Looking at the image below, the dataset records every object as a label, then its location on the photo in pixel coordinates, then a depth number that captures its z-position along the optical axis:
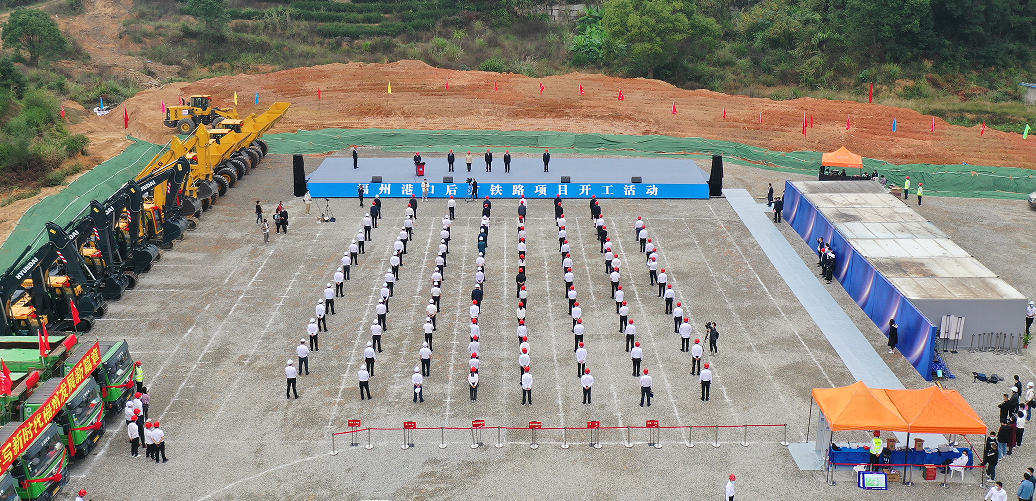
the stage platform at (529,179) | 43.44
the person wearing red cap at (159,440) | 21.12
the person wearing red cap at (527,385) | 23.92
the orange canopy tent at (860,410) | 20.42
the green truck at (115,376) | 22.81
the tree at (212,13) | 75.44
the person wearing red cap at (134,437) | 21.38
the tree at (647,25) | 65.38
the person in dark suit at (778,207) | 39.50
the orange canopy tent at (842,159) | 42.53
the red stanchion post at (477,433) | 22.05
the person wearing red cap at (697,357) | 25.56
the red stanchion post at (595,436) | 21.95
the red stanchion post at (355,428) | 22.11
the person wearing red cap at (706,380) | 23.90
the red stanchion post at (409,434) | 22.05
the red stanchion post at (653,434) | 21.95
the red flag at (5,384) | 19.35
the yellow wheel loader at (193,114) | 49.50
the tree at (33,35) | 65.25
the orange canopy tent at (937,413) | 20.23
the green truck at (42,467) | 18.98
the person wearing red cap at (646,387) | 23.66
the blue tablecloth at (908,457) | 20.80
